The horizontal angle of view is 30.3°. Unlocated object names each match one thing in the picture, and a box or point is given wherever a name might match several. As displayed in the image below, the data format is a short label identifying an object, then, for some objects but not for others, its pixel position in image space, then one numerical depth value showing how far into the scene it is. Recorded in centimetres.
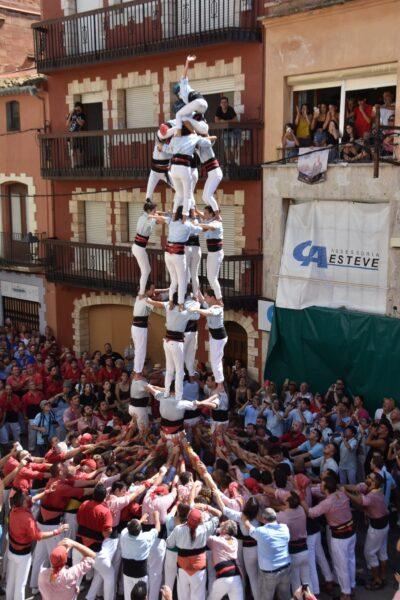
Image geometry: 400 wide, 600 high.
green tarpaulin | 1516
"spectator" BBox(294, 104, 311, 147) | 1662
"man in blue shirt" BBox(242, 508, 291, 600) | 935
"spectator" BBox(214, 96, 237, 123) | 1716
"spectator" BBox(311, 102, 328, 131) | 1631
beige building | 1496
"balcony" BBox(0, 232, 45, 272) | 2212
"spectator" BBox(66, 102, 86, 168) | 2098
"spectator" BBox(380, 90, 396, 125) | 1505
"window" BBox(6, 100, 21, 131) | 2316
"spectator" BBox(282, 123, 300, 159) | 1658
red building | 1736
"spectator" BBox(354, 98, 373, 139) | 1561
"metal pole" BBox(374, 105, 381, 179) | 1341
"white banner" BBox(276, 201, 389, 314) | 1542
